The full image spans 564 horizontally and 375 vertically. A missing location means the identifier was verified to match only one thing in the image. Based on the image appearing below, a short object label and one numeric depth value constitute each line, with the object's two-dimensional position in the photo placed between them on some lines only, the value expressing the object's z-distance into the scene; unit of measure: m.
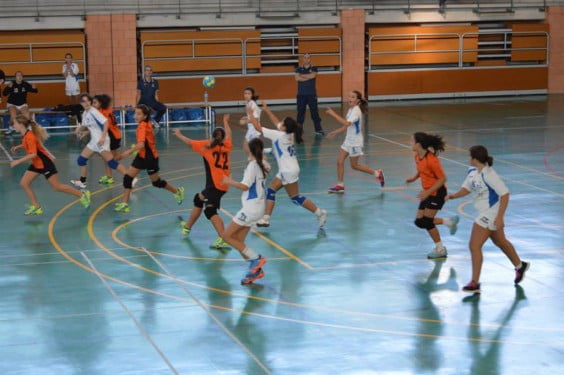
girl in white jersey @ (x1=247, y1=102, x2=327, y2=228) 14.19
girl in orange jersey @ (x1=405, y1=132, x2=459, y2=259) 12.83
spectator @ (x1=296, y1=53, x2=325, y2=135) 26.80
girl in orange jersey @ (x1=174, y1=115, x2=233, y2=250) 13.42
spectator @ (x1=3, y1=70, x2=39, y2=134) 27.45
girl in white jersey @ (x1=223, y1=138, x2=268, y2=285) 11.74
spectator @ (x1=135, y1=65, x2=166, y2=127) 27.61
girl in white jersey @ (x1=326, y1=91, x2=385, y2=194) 17.59
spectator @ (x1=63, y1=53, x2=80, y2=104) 29.77
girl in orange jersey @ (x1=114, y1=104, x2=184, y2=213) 16.03
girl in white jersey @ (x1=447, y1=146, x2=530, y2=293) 11.17
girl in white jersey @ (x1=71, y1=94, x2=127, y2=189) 17.89
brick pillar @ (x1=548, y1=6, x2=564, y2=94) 38.62
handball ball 25.98
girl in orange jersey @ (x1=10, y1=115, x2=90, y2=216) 15.74
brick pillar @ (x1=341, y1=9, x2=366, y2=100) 36.44
